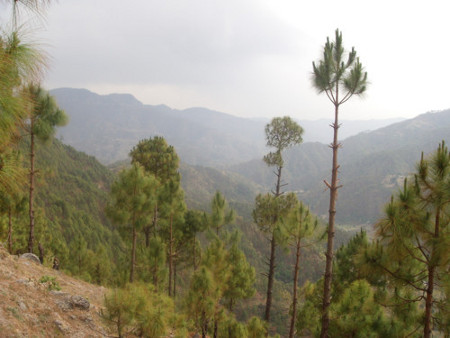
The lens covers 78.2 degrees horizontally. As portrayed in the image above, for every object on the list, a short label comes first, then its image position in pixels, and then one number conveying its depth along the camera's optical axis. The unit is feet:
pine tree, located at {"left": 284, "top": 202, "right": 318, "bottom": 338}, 34.14
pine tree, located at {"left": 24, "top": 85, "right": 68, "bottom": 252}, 40.26
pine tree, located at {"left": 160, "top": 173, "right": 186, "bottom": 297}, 48.55
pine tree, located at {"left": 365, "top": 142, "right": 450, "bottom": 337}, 17.34
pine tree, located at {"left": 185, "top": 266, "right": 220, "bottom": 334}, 32.40
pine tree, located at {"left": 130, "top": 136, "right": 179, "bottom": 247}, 55.72
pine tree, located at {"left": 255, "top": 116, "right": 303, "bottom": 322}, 47.22
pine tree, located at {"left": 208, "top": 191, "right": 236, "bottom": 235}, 51.57
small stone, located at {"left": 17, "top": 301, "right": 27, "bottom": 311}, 21.41
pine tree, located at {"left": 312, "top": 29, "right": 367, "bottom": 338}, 28.60
